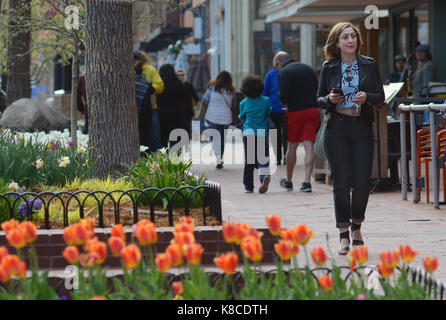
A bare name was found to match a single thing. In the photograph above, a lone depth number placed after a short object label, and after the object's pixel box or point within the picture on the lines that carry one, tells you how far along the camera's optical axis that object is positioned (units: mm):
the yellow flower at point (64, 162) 17125
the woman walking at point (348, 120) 15016
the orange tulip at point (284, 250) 7641
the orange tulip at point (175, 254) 7234
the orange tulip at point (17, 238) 7473
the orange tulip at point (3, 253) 7270
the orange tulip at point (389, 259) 7582
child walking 26062
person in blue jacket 34531
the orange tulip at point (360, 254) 7777
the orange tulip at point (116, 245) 7391
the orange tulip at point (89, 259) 7426
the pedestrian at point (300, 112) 26031
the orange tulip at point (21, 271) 7113
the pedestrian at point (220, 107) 34156
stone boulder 39031
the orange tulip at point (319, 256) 7680
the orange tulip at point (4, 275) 7074
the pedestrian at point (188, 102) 36069
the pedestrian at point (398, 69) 38344
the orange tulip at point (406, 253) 7629
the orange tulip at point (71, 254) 7346
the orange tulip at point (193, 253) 7242
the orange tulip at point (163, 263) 7168
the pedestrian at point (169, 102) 33656
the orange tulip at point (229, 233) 7719
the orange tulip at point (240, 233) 7738
